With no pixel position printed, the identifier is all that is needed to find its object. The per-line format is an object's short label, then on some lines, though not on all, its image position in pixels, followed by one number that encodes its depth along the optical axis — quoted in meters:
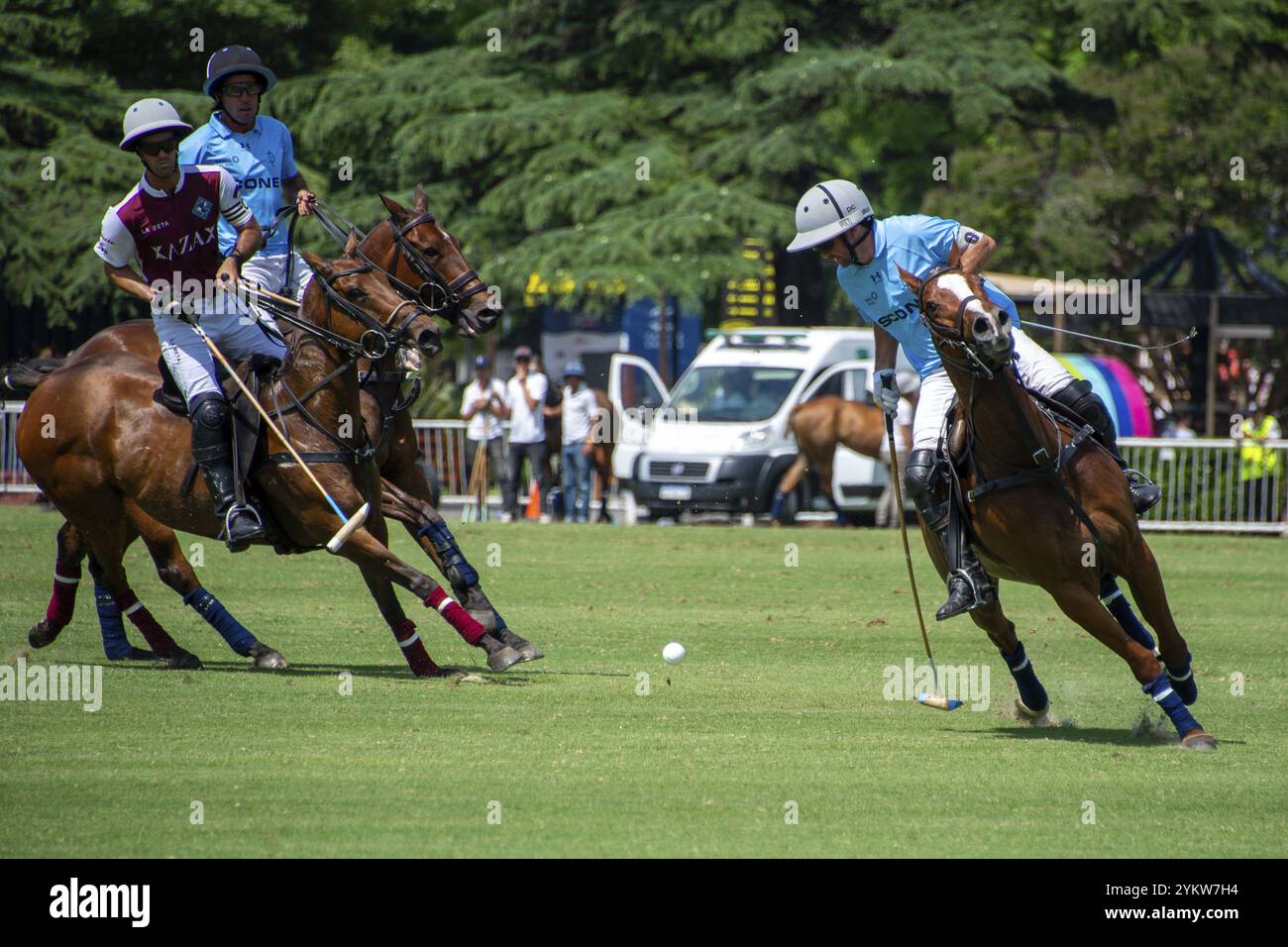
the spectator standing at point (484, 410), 25.09
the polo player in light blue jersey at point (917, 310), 9.02
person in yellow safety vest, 23.36
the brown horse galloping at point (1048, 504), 8.46
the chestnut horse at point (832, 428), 23.77
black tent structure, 27.47
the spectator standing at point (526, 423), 24.67
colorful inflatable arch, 27.80
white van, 24.64
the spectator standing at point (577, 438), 25.25
